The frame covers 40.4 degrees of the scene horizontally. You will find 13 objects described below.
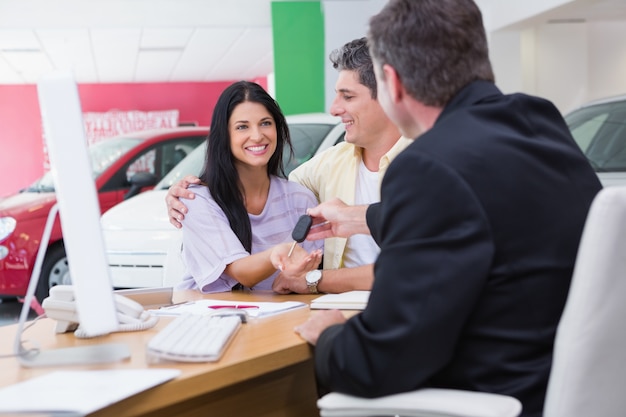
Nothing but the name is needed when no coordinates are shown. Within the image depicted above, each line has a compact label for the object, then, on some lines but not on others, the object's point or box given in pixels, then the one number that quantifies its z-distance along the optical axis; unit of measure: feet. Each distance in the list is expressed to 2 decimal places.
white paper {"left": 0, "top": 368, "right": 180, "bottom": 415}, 4.40
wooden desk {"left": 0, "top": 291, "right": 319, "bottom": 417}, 5.06
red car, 19.92
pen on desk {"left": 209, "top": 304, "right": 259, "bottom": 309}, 7.51
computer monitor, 4.58
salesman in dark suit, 4.75
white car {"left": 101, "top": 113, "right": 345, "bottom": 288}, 17.54
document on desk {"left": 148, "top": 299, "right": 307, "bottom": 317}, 7.18
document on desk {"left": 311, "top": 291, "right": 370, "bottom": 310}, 7.27
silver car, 16.95
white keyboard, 5.39
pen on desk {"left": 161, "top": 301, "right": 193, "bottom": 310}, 7.55
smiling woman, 8.84
